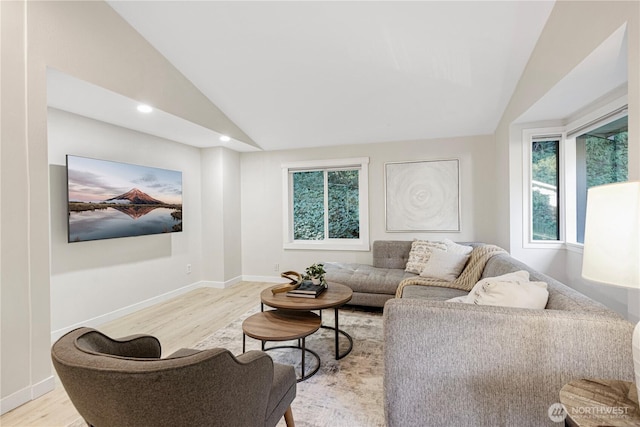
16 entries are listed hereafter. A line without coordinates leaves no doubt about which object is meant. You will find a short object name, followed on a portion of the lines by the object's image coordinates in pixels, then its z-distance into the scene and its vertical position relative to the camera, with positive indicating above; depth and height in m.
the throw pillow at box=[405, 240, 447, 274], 3.65 -0.55
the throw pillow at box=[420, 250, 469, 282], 3.18 -0.61
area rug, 1.77 -1.20
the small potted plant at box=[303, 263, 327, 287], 2.78 -0.59
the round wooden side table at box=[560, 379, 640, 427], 0.89 -0.62
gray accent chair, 0.88 -0.54
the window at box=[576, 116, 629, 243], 2.43 +0.44
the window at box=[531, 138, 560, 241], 3.23 +0.21
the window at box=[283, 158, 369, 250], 4.58 +0.10
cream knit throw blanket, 2.83 -0.64
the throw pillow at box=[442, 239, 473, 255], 3.27 -0.44
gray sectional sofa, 1.24 -0.64
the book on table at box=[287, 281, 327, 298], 2.54 -0.69
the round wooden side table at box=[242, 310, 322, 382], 2.04 -0.84
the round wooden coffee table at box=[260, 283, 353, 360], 2.33 -0.73
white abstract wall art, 4.21 +0.20
